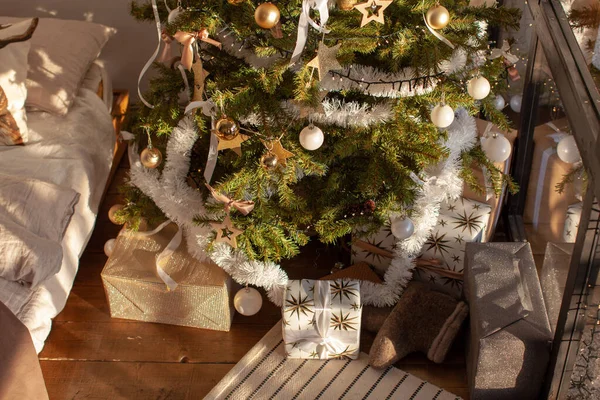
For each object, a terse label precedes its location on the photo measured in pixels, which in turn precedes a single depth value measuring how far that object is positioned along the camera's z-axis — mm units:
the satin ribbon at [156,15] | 1558
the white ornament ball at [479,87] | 1501
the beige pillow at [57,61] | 2076
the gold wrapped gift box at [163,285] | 1815
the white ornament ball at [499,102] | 1844
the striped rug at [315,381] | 1722
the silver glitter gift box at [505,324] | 1558
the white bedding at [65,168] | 1726
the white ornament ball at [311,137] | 1481
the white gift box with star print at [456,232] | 1822
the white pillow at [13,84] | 1941
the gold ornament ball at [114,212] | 1946
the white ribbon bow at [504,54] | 1639
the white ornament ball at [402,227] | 1712
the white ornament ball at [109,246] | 2004
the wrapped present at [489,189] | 1813
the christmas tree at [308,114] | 1480
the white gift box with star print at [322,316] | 1703
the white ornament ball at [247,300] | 1842
